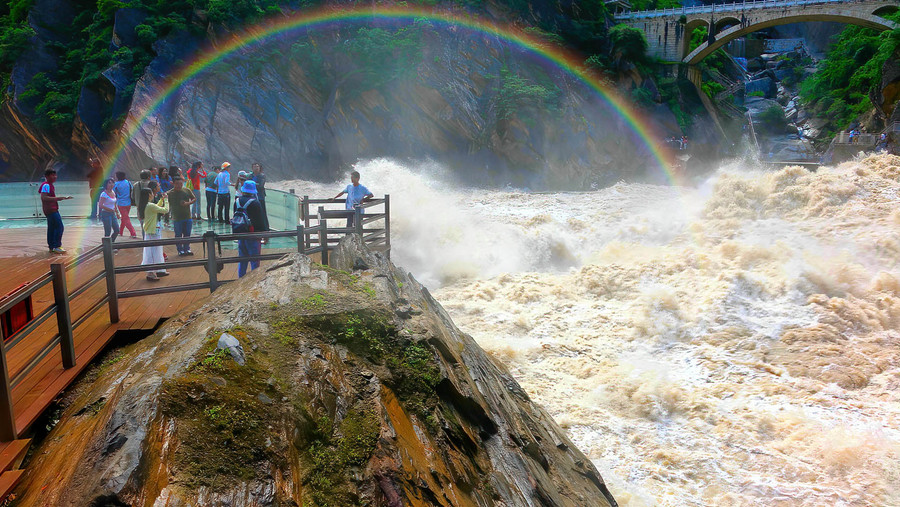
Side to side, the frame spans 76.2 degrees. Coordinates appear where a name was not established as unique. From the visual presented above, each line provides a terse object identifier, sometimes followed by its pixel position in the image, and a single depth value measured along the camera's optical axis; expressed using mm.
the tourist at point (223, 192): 12742
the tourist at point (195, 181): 15208
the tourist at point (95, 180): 14015
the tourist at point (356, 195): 11998
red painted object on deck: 4758
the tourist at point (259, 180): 12463
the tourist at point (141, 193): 10914
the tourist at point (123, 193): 12289
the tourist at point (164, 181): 13936
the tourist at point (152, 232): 8922
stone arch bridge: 40875
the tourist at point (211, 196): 13602
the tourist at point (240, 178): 10618
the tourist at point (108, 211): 11883
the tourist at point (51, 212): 10672
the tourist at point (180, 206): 9930
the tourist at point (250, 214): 9039
